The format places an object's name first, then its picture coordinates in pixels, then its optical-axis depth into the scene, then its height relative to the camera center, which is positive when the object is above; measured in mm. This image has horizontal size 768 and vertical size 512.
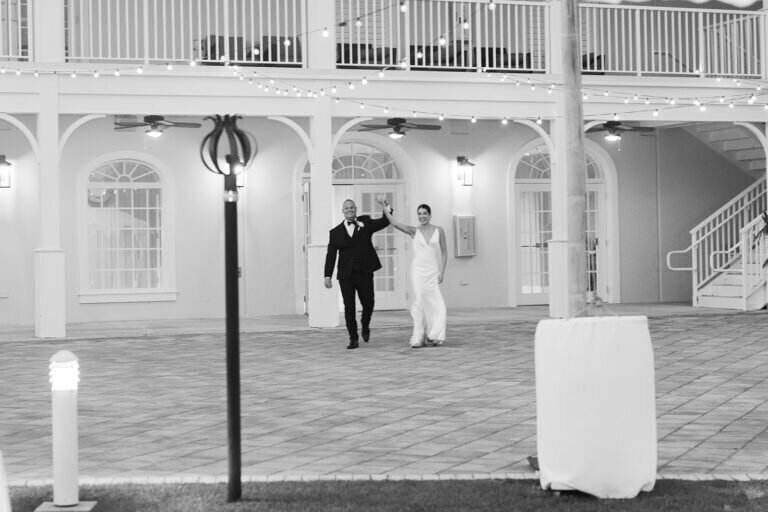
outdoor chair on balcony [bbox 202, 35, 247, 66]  16578 +3164
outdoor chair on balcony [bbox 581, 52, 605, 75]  17984 +2990
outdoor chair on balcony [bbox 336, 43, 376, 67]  18498 +3209
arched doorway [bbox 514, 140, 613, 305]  19969 +550
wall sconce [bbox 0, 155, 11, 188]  17391 +1371
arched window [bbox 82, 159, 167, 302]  18031 +579
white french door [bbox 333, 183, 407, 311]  19375 -26
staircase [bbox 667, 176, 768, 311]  18000 -26
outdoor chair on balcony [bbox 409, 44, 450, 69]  18797 +3164
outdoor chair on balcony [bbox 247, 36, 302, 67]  17922 +3157
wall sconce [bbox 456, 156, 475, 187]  19312 +1403
